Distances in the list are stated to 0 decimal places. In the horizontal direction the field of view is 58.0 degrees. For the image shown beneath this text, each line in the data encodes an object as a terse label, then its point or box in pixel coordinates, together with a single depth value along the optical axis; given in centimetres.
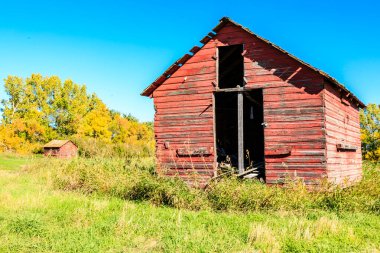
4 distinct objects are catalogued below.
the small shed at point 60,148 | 4081
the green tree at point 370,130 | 3838
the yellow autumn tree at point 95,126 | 5191
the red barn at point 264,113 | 1136
